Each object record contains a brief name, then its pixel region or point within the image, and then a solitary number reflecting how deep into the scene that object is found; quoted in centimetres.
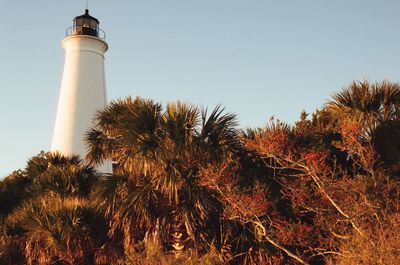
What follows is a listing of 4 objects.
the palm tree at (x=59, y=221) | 1315
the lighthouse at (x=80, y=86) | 2442
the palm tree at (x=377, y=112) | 1283
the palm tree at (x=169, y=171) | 1172
